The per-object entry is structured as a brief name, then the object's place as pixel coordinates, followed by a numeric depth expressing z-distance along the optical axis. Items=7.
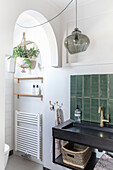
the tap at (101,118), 1.84
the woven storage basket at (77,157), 1.71
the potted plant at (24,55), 2.46
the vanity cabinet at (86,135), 1.47
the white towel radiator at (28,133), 2.59
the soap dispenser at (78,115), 2.04
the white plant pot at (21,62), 2.45
